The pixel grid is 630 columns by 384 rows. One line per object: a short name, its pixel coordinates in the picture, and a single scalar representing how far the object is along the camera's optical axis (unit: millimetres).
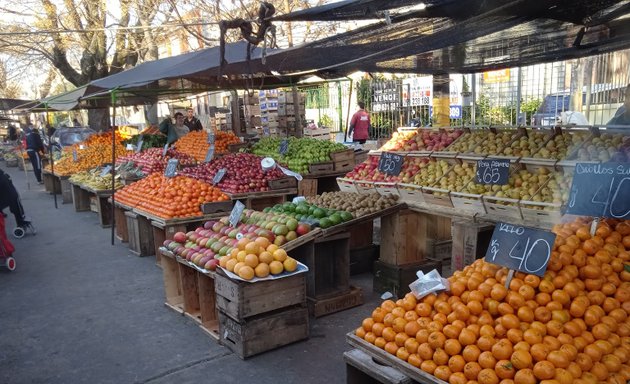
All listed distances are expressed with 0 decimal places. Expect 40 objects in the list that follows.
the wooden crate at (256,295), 3943
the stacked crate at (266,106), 17425
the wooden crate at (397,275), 5133
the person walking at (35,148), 15953
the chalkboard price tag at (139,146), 11875
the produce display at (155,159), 9953
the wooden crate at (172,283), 5270
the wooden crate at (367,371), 2693
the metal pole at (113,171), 7742
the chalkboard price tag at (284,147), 9308
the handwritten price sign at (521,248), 2760
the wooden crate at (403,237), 5223
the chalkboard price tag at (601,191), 2982
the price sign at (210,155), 9394
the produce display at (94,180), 9773
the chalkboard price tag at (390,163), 5906
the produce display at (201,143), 10883
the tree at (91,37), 17922
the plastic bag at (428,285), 3068
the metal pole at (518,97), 11969
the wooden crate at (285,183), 7871
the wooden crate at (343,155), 8898
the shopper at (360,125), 12312
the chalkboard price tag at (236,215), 5066
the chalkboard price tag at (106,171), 10461
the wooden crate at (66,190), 12742
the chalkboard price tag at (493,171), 4695
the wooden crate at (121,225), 8281
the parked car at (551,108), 12141
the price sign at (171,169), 7980
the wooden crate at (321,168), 8570
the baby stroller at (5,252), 6730
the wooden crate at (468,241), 4500
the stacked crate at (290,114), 13539
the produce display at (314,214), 4871
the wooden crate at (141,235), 7328
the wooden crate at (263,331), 4035
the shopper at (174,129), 12633
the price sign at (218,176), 7837
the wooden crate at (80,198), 11367
